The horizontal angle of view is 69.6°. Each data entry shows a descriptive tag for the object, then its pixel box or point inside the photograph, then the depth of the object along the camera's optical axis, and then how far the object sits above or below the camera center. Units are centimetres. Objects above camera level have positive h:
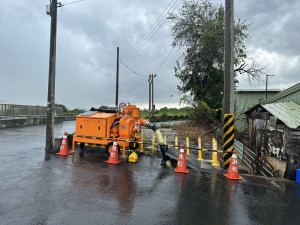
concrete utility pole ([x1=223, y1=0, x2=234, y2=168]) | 845 +132
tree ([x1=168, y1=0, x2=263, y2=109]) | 2364 +764
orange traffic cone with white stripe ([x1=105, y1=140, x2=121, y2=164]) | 838 -153
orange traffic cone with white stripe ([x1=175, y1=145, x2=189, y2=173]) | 752 -164
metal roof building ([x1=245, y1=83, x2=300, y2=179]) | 862 -49
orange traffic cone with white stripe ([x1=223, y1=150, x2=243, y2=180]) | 712 -172
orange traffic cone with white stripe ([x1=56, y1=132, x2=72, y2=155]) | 953 -139
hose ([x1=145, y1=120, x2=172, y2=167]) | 849 -143
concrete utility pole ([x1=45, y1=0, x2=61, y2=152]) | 1034 +162
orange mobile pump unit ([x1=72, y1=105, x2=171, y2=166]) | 954 -46
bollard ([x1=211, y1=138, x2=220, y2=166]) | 938 -182
